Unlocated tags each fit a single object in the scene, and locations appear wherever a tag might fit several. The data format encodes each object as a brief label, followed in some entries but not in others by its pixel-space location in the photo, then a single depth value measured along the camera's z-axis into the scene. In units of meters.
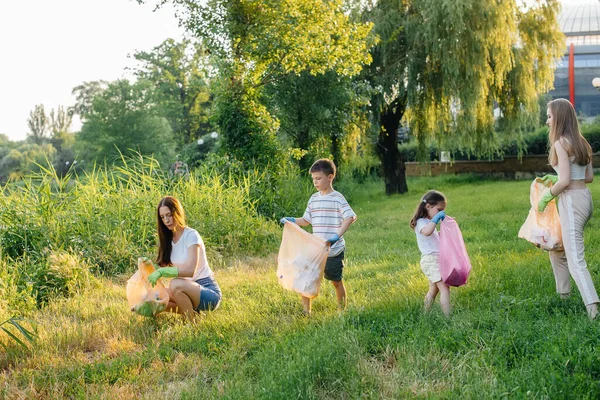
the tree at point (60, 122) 87.62
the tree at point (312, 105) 16.52
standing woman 4.69
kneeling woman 5.17
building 37.72
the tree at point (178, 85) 45.56
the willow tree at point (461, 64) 16.38
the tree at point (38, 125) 93.69
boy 5.25
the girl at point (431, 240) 4.85
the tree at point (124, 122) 47.59
